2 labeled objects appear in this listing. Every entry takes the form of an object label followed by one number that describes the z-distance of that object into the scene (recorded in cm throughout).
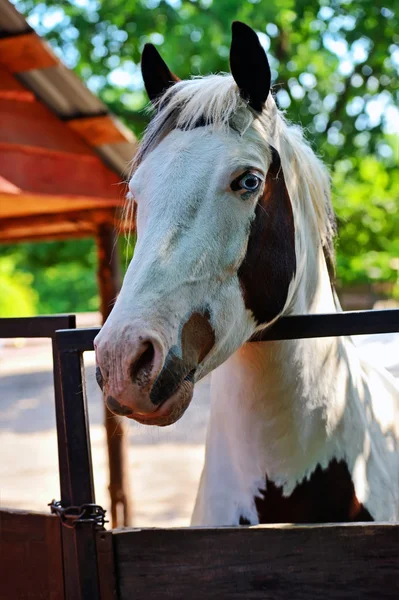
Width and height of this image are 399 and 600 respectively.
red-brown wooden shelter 371
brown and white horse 149
